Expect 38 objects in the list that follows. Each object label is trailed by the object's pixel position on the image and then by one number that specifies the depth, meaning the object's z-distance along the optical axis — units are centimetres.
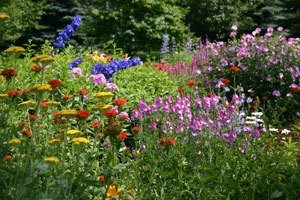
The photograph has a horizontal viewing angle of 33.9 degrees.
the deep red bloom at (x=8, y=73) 269
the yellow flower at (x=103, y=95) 238
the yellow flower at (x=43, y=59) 220
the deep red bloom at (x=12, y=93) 270
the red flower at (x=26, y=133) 261
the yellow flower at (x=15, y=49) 246
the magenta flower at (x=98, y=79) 467
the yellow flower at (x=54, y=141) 234
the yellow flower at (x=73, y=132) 224
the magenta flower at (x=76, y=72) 496
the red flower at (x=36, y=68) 294
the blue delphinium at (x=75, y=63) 525
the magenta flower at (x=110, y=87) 460
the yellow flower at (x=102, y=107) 238
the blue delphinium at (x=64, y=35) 552
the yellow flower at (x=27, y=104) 242
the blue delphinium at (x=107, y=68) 495
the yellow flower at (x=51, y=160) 196
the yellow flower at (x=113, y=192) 252
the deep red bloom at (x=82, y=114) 227
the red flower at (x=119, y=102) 269
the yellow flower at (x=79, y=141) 211
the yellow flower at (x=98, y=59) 613
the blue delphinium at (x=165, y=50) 976
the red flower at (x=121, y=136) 246
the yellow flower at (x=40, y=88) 206
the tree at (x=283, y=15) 1561
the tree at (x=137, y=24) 1166
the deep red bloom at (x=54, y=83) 241
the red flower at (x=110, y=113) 252
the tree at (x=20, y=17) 1341
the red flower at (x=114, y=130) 233
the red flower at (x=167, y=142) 278
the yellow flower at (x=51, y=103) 241
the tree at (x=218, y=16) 1594
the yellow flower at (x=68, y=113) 224
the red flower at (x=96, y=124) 276
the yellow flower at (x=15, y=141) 216
